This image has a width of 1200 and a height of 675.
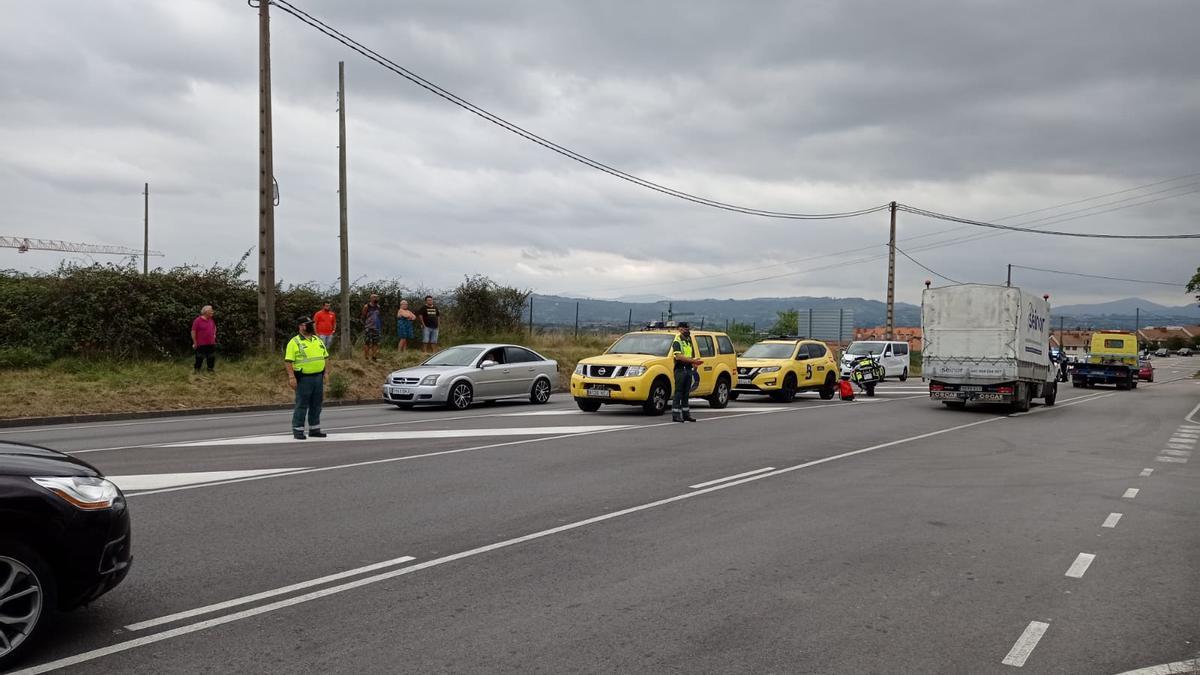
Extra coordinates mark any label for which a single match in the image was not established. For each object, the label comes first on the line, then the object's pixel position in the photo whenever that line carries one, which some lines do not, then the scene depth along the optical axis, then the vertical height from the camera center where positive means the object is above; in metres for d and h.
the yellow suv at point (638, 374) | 17.58 -1.10
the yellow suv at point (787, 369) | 22.58 -1.22
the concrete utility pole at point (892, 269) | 46.34 +2.72
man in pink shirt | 21.02 -0.58
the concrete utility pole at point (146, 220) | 50.43 +5.23
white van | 38.16 -1.29
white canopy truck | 20.94 -0.46
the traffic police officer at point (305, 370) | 12.89 -0.80
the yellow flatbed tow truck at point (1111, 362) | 36.97 -1.47
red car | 47.00 -2.41
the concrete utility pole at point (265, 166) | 21.73 +3.50
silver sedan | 18.80 -1.34
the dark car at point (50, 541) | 4.23 -1.12
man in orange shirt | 22.33 -0.21
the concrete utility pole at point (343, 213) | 24.17 +2.67
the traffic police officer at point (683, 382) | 16.50 -1.14
